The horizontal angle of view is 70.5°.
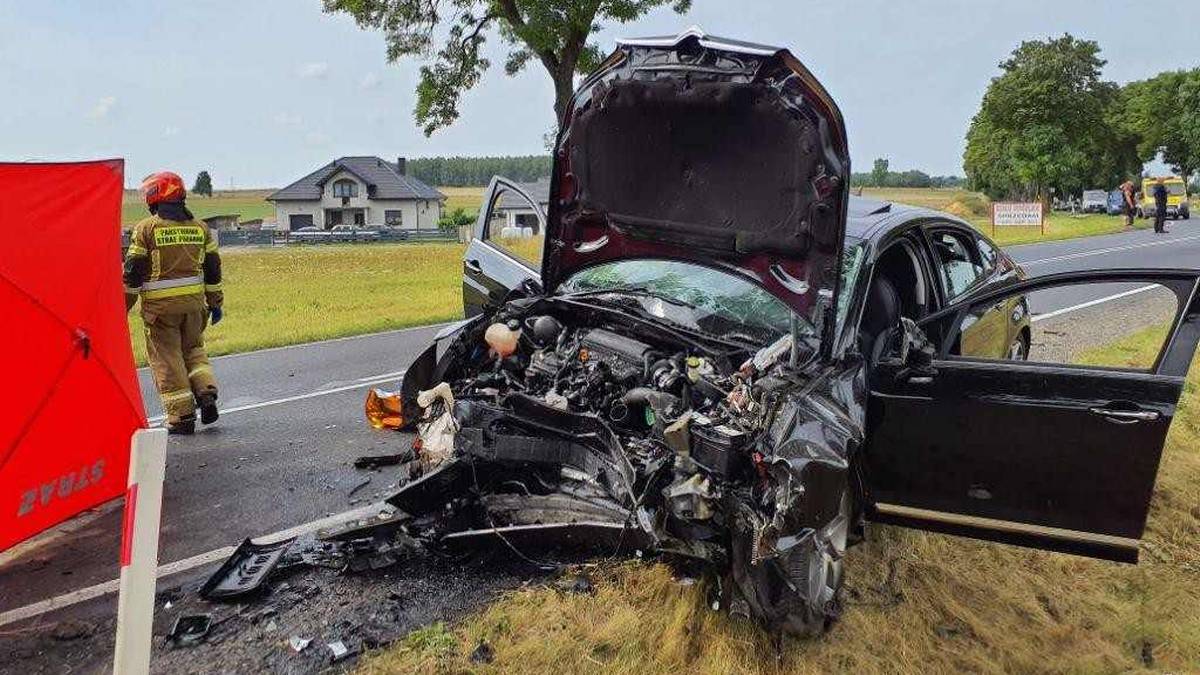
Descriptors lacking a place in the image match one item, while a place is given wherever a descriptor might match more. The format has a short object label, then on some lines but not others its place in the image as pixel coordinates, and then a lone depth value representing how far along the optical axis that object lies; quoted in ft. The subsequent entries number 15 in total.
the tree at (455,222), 164.63
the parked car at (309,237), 154.20
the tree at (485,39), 58.44
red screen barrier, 11.86
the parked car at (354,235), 156.35
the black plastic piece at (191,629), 10.23
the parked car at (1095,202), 162.30
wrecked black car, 9.79
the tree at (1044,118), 136.36
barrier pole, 7.74
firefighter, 18.04
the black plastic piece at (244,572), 11.27
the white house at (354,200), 217.36
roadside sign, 90.63
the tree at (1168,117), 169.99
